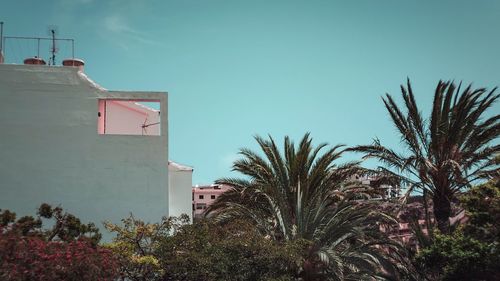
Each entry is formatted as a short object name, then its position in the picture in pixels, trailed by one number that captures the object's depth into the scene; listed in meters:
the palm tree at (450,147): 20.27
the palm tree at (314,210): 18.94
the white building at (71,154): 21.70
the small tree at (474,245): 17.84
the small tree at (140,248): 15.98
